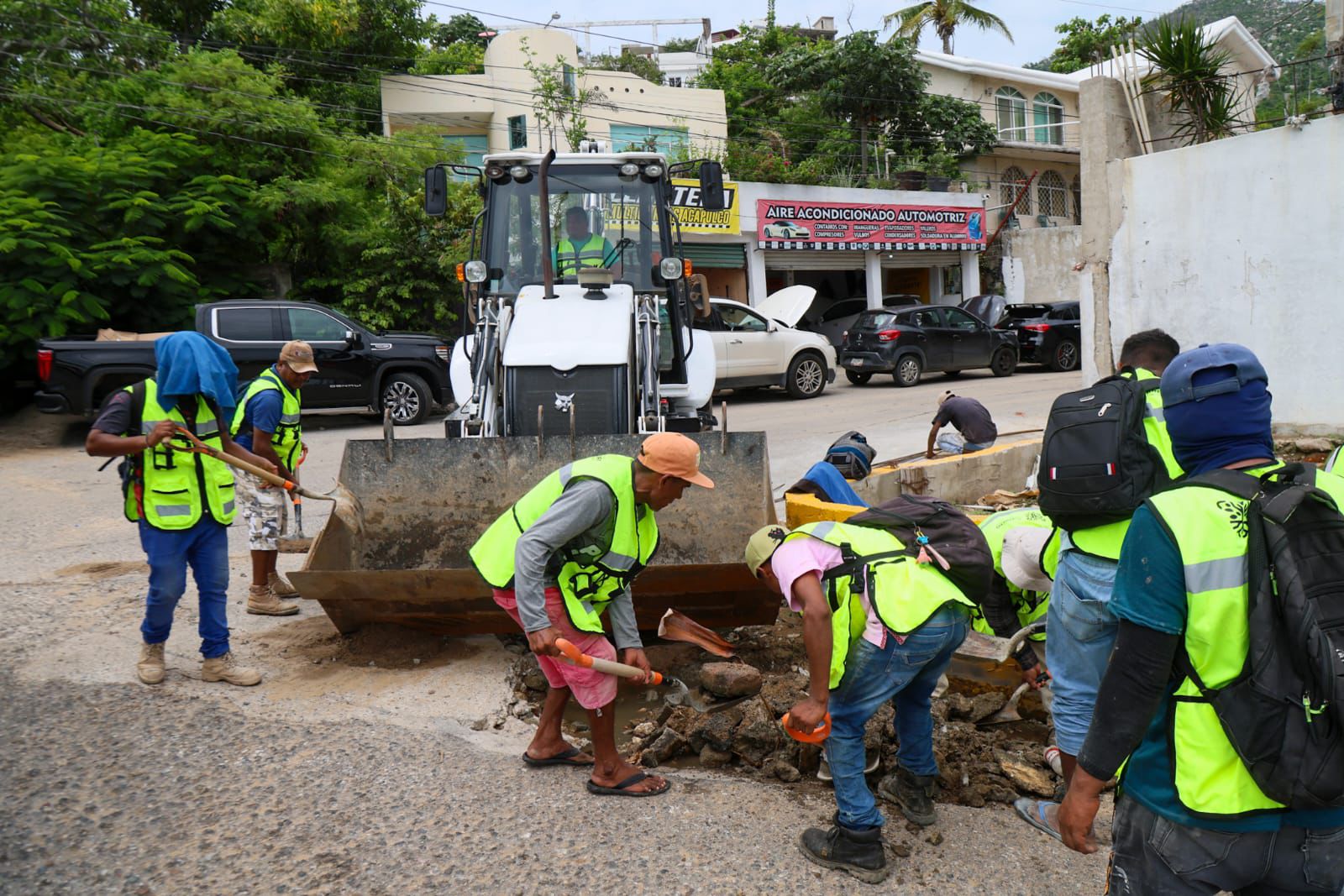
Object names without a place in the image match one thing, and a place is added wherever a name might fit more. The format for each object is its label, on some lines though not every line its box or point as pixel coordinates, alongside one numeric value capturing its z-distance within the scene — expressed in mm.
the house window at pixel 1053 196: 29688
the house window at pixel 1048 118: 31078
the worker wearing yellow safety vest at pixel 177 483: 4551
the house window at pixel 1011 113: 30391
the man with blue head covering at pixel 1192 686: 1871
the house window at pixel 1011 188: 28969
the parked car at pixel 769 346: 15477
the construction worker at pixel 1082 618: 3098
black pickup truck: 13336
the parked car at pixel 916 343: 17469
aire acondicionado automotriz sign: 22203
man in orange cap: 3449
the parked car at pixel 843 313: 23328
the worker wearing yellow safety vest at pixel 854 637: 3158
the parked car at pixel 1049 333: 19688
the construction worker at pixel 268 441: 5898
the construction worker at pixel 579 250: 7195
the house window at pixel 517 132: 24203
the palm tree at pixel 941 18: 31734
